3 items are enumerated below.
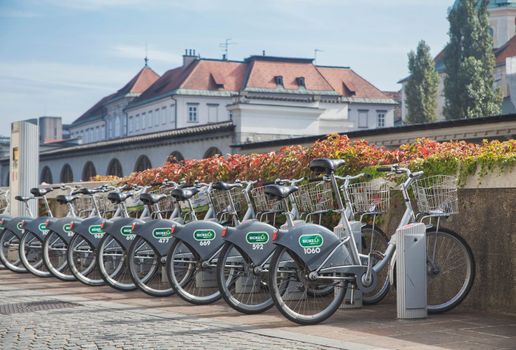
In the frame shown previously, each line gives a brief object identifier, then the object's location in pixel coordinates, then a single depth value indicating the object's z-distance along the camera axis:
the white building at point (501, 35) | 86.32
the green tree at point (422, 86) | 71.75
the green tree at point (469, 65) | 65.12
